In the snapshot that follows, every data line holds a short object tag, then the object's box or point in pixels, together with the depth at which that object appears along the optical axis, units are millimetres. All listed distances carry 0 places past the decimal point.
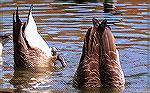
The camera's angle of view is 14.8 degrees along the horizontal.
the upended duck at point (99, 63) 9781
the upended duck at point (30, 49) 11992
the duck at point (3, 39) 12852
